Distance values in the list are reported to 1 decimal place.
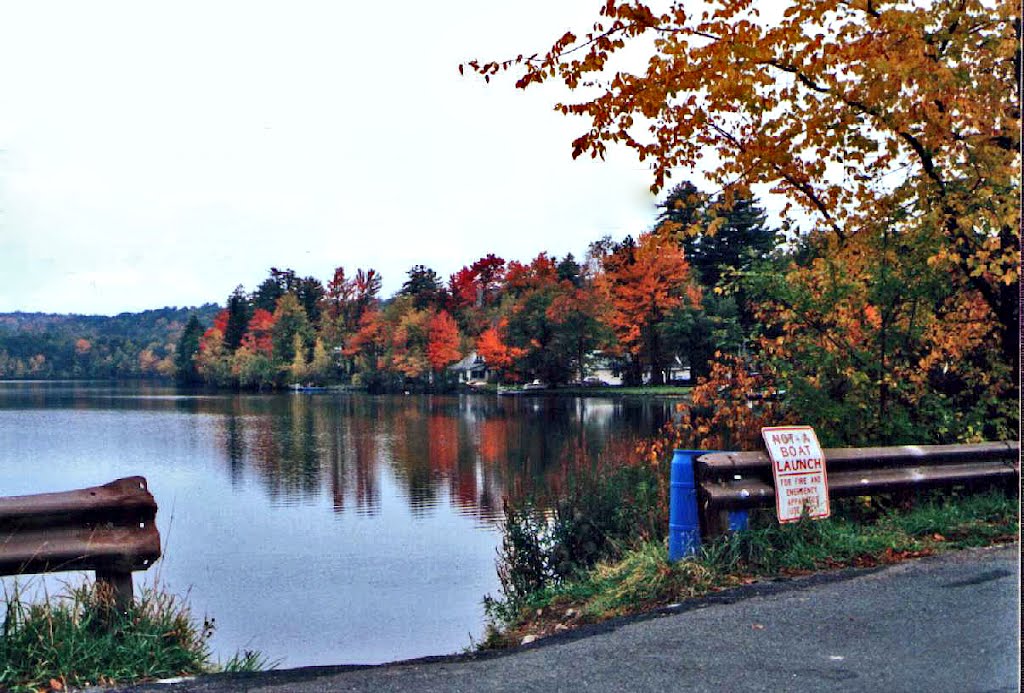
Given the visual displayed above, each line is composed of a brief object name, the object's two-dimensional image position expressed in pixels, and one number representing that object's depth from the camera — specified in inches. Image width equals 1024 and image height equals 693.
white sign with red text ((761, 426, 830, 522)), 311.1
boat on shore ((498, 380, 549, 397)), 1320.1
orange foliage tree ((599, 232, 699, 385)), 791.1
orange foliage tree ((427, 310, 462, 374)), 1027.9
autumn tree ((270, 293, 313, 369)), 994.7
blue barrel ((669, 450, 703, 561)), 303.4
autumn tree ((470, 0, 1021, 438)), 365.4
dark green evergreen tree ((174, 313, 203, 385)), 915.8
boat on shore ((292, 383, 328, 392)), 1556.8
